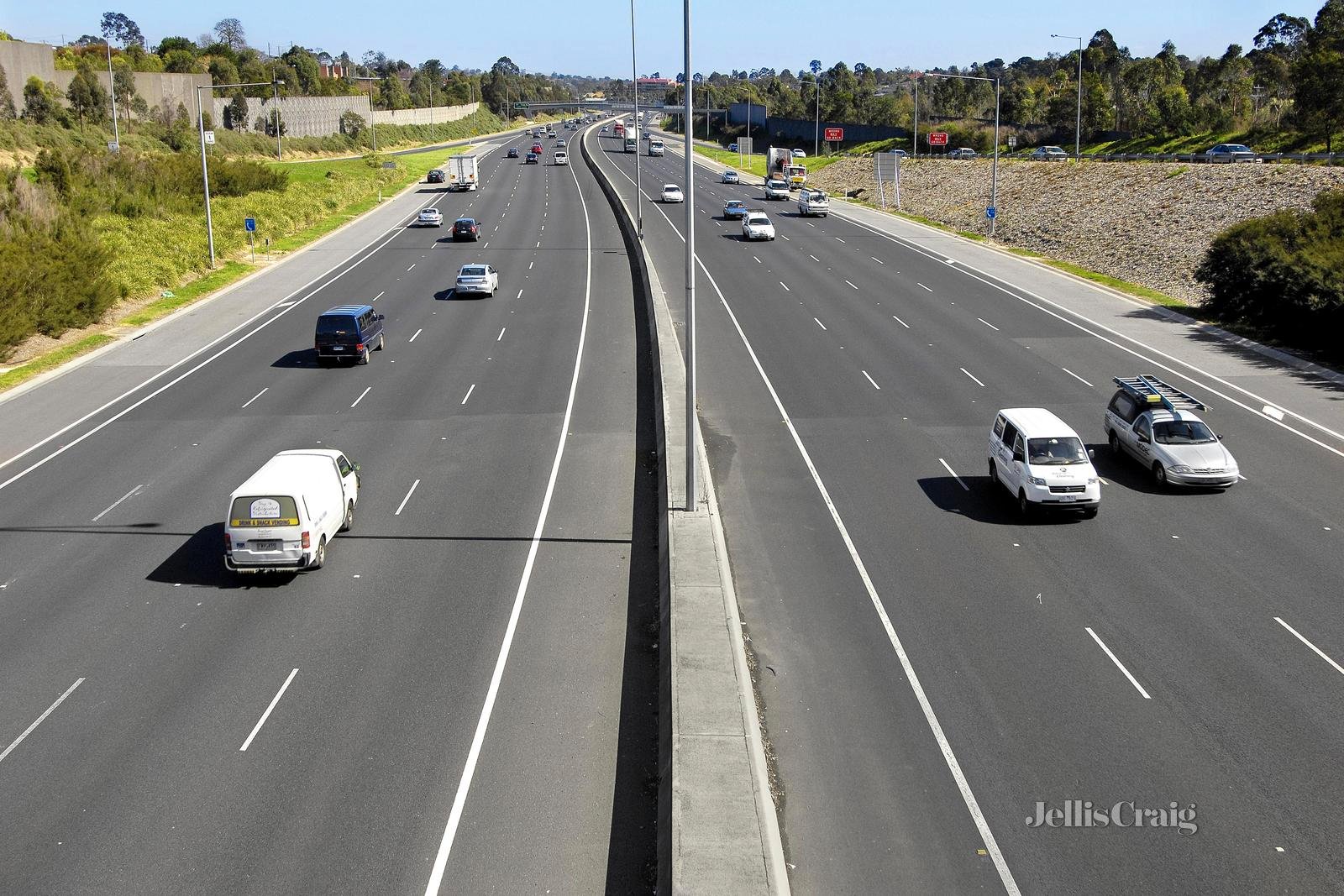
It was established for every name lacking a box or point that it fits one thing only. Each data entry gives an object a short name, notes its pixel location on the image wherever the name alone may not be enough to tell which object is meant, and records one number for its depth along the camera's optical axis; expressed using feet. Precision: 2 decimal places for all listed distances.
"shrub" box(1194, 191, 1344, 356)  118.21
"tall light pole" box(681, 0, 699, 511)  66.08
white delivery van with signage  60.29
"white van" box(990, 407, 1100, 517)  69.41
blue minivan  113.60
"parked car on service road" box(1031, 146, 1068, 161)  318.24
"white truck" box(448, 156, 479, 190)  292.20
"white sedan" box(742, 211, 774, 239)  206.69
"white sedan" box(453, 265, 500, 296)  151.12
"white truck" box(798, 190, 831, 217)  244.63
